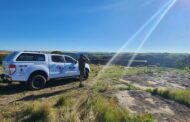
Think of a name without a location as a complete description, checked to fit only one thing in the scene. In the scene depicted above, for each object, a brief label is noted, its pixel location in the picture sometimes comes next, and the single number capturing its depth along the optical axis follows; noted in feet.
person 18.72
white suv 16.32
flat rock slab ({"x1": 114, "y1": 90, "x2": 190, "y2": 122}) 12.83
